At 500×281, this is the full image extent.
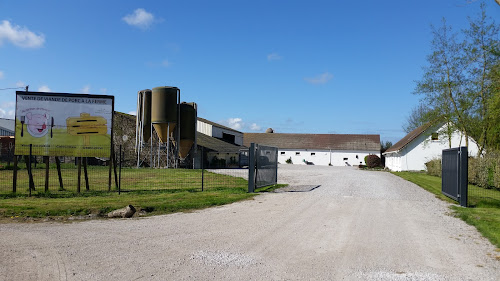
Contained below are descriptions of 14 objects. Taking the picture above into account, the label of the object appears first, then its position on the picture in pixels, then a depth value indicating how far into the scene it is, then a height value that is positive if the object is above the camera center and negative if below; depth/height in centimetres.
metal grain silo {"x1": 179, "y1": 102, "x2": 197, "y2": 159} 3416 +272
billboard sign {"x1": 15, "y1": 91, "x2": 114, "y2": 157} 1530 +117
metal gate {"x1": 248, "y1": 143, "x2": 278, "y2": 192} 1577 -42
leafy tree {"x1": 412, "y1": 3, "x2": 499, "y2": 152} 2680 +474
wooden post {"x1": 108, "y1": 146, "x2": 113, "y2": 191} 1551 -36
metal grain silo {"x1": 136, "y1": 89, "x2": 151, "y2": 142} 3397 +351
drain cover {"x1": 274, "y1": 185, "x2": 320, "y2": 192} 1702 -143
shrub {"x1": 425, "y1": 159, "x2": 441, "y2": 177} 3173 -73
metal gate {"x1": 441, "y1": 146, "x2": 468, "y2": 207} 1278 -52
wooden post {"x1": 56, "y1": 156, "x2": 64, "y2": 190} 1570 -83
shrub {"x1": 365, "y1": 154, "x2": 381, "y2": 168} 5506 -44
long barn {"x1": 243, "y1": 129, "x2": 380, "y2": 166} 6638 +157
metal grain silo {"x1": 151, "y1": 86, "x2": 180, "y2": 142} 3256 +393
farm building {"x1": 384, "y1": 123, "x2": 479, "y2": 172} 4250 +108
